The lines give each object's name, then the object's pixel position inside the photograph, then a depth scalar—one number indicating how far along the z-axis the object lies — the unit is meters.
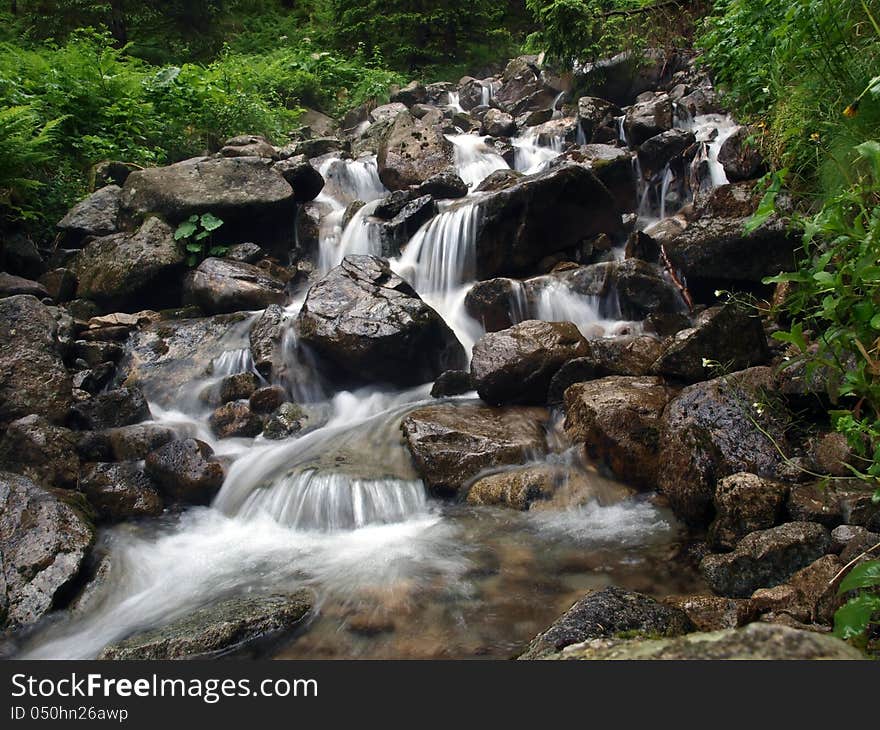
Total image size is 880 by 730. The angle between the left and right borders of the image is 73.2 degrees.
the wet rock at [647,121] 11.66
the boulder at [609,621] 2.82
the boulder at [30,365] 6.44
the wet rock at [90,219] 9.89
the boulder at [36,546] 4.24
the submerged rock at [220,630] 3.55
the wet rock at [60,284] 8.96
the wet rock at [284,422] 7.01
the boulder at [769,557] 3.58
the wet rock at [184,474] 5.91
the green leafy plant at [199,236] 9.71
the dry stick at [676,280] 7.87
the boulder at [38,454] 5.65
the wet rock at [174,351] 7.90
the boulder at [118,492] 5.55
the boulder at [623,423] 5.27
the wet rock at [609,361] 6.46
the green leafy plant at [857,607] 1.72
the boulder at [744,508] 4.00
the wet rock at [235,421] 7.03
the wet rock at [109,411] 6.62
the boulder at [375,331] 7.47
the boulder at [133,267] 9.09
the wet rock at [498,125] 15.22
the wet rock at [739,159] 8.50
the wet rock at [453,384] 7.35
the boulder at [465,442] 5.68
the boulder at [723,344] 5.58
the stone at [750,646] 1.44
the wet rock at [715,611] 3.26
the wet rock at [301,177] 11.58
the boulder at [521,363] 6.53
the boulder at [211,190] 9.95
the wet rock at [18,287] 8.25
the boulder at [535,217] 9.12
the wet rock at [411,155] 12.57
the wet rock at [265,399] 7.40
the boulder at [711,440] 4.55
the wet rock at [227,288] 9.17
